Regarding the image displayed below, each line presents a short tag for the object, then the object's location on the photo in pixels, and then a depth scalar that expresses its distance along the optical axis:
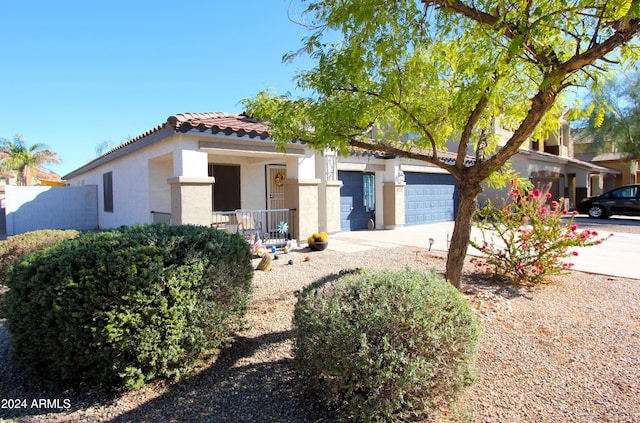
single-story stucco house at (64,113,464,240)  8.66
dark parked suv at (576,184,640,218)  17.69
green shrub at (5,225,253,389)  2.90
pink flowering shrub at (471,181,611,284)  6.20
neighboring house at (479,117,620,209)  20.00
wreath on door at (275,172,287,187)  13.04
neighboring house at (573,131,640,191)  28.08
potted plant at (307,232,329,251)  10.00
